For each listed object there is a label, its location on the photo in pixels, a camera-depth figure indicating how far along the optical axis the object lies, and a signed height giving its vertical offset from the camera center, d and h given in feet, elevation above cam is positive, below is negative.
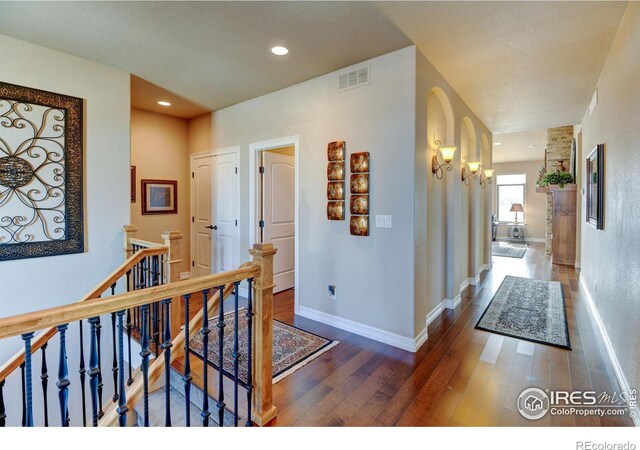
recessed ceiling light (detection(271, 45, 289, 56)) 9.45 +5.11
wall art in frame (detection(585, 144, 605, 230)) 10.10 +1.02
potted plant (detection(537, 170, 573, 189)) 21.44 +2.62
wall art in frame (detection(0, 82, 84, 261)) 9.24 +1.43
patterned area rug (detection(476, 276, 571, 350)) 10.47 -3.79
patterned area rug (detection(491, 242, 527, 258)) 26.25 -2.97
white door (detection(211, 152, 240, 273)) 15.10 +0.29
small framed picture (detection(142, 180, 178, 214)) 15.88 +1.14
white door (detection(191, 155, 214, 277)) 16.57 +0.23
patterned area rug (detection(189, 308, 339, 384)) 8.46 -3.96
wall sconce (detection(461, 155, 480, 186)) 14.97 +2.32
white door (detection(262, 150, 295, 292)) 14.65 +0.38
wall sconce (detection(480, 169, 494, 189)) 18.70 +2.44
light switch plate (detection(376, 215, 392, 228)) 10.00 -0.14
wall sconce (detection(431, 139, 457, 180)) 11.33 +2.17
